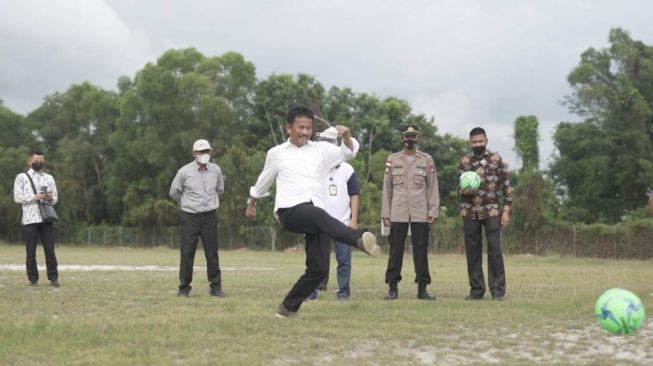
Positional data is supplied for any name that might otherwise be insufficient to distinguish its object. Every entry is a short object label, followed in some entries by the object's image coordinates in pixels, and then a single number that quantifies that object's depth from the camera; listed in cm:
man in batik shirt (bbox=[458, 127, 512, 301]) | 1172
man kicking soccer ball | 838
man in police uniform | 1157
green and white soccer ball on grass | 703
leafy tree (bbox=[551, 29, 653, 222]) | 5631
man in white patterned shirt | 1384
